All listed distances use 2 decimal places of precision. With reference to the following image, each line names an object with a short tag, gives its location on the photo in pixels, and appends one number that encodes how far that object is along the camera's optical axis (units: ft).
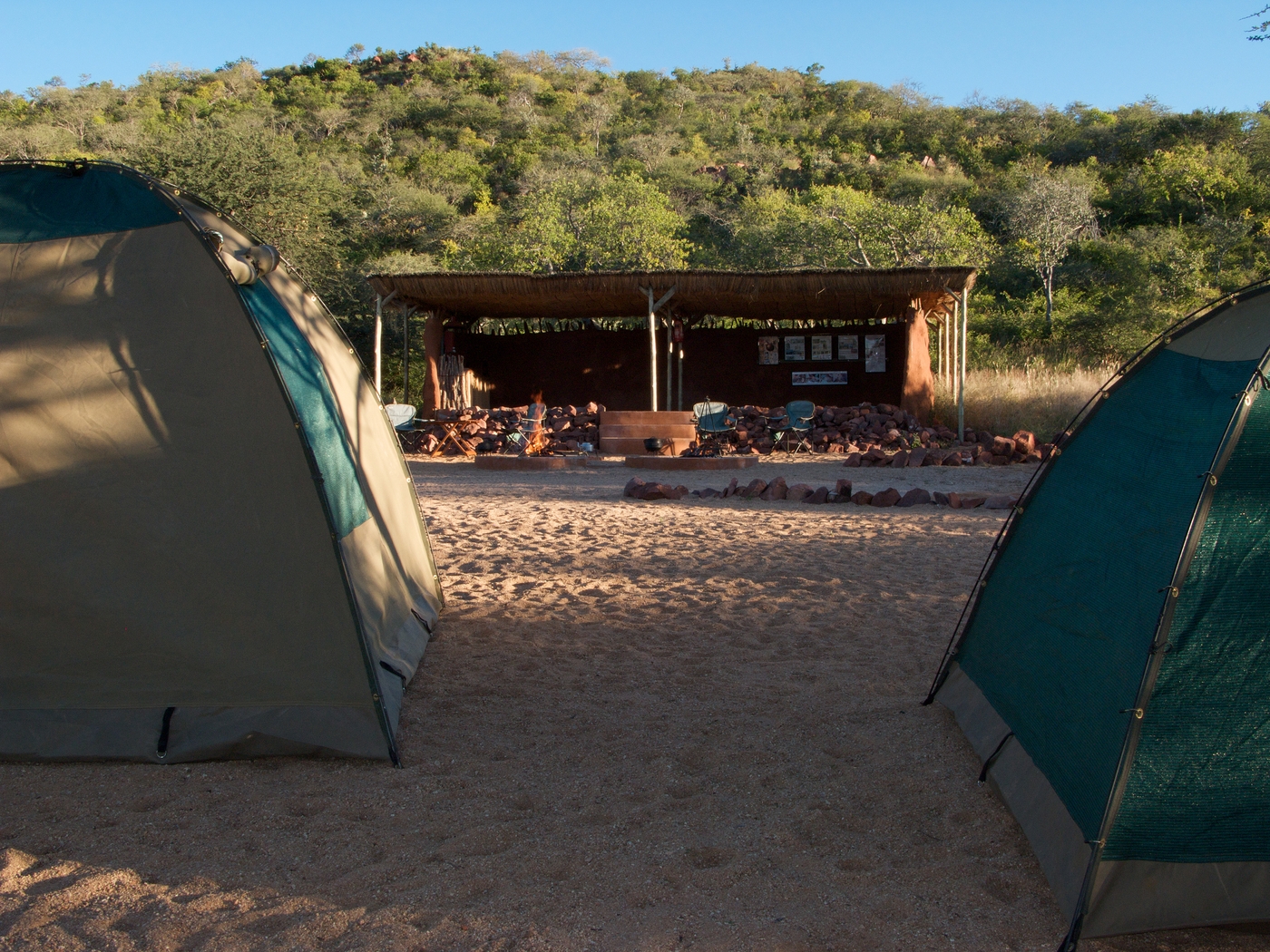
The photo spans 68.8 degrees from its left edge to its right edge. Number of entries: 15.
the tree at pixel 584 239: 82.07
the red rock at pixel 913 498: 28.58
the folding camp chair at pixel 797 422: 47.24
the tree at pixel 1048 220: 92.59
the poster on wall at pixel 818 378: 60.03
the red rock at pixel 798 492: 30.32
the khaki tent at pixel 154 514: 10.46
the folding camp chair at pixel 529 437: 47.37
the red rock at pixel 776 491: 30.89
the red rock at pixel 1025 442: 40.37
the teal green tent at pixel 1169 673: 7.14
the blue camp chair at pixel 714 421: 45.55
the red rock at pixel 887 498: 28.50
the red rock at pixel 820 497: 29.99
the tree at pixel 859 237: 84.84
